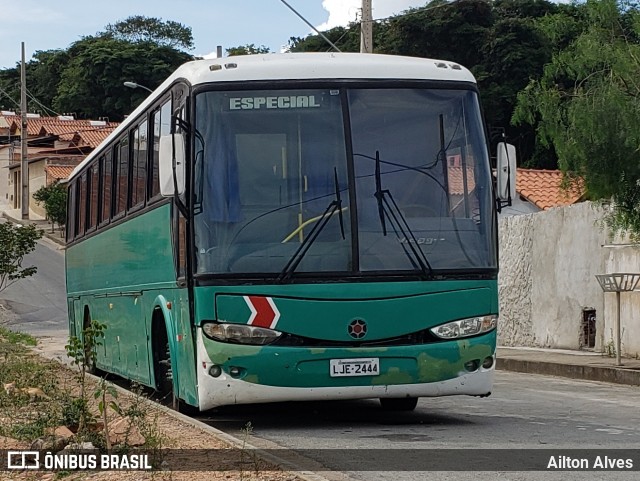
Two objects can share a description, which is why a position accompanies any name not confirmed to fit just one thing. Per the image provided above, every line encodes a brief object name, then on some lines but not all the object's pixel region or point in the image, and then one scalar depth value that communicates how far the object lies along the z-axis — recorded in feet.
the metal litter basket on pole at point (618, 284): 57.31
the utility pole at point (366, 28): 82.23
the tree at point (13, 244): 94.12
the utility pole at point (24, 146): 208.95
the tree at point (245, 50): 278.17
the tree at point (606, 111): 56.44
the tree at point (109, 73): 296.51
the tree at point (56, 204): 205.57
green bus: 33.47
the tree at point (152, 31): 362.94
